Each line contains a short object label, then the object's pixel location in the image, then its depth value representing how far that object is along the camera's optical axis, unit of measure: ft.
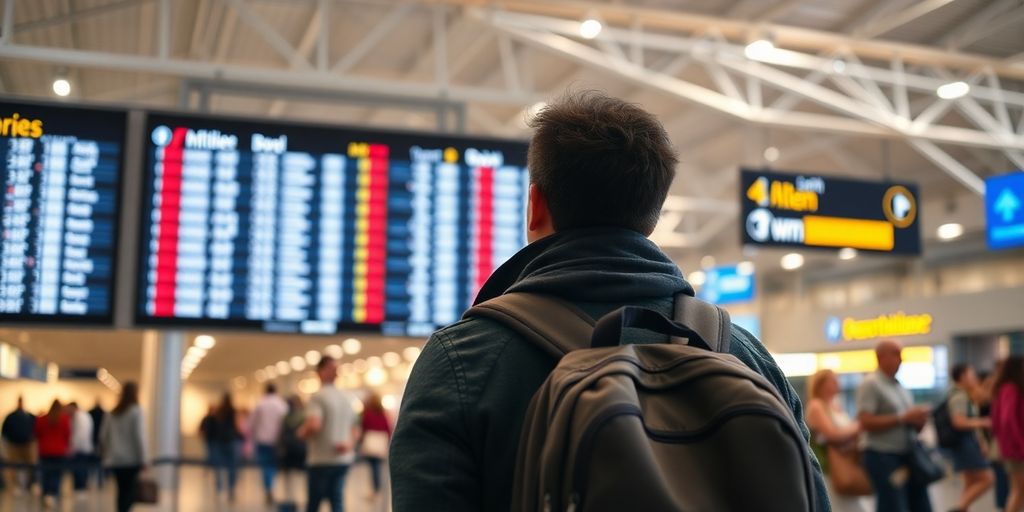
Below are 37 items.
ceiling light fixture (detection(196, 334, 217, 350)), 101.35
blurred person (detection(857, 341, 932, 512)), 23.24
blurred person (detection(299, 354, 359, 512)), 27.86
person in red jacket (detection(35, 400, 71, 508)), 47.19
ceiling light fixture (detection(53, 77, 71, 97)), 44.14
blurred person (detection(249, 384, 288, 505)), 48.67
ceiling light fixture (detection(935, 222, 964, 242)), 73.31
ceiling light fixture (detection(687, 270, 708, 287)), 93.32
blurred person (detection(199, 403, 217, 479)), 57.34
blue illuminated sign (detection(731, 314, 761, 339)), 78.06
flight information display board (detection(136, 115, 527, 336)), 24.26
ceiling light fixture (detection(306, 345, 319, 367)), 124.98
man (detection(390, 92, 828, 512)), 4.88
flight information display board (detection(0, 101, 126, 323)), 22.85
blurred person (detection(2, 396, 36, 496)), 44.27
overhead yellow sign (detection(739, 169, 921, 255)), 32.94
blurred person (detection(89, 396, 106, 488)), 57.93
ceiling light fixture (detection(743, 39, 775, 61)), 39.40
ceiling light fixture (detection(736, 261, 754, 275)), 70.95
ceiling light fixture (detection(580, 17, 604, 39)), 38.01
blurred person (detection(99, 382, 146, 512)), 30.73
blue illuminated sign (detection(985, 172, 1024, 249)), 30.19
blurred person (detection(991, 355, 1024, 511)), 27.45
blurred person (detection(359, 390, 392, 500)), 43.04
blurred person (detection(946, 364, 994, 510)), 31.65
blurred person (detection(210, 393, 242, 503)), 54.44
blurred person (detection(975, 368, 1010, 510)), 36.50
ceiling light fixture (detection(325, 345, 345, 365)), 112.66
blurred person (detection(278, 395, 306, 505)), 39.32
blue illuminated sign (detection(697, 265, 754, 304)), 70.74
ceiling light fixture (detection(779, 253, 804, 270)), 93.76
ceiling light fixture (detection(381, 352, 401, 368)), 142.61
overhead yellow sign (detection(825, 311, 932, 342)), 73.15
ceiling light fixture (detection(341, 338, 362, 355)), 102.62
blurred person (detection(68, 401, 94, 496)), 61.98
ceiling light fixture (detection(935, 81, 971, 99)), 40.68
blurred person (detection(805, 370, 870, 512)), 22.52
